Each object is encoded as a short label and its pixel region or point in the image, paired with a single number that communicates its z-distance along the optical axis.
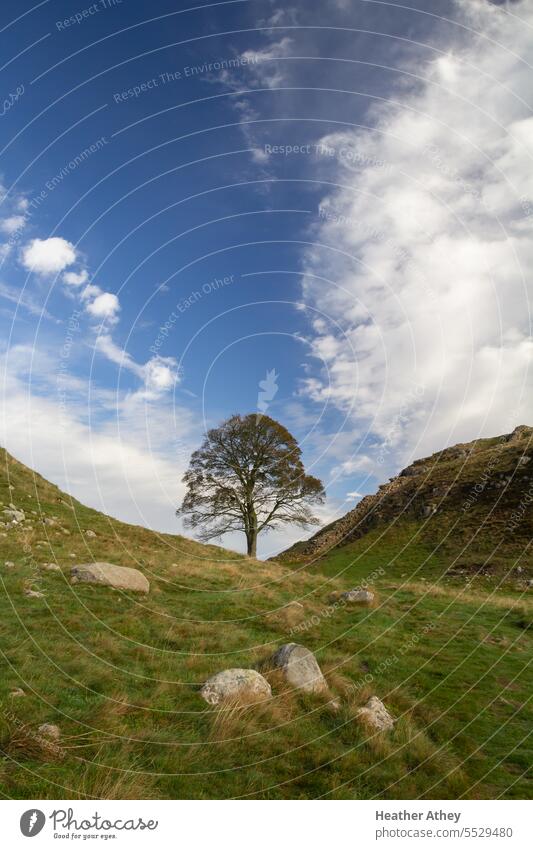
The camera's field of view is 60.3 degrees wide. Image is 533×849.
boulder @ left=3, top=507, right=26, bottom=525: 21.05
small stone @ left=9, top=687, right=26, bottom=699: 7.08
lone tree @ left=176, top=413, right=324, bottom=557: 38.38
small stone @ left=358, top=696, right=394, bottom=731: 8.43
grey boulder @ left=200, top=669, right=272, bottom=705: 8.27
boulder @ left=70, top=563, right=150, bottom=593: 14.83
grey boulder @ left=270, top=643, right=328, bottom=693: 9.34
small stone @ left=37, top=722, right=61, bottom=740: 6.22
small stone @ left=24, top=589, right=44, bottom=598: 12.46
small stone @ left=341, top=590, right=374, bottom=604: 18.59
